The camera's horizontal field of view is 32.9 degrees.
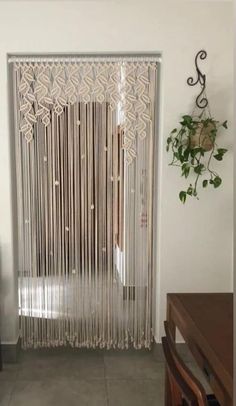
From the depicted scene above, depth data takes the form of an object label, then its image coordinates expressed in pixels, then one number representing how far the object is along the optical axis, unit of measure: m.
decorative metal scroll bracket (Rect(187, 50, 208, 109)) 2.91
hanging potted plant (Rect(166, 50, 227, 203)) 2.81
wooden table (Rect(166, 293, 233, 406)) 1.48
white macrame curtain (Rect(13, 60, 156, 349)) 2.90
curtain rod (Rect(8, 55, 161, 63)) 2.89
